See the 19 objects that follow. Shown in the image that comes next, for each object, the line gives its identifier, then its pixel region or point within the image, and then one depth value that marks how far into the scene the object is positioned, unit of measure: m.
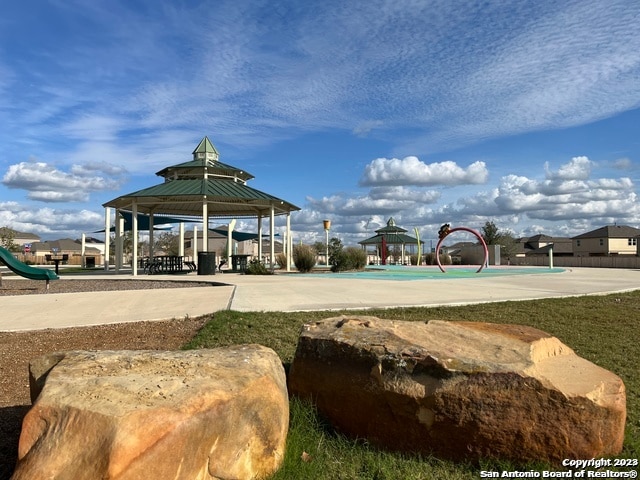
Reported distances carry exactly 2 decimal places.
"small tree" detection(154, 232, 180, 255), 58.75
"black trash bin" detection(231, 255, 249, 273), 25.55
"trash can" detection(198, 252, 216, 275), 22.48
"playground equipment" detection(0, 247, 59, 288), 15.85
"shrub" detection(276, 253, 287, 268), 30.36
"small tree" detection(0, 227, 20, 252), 51.33
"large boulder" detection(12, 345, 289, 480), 2.21
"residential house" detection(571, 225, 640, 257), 65.81
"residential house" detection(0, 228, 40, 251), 92.44
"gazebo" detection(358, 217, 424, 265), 45.19
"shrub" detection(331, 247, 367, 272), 26.30
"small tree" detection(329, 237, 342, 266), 26.34
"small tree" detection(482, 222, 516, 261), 59.81
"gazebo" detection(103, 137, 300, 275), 23.05
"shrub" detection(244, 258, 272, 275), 22.83
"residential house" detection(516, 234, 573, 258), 76.88
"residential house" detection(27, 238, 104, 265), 87.00
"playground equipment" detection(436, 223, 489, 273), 28.58
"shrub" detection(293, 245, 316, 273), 25.55
